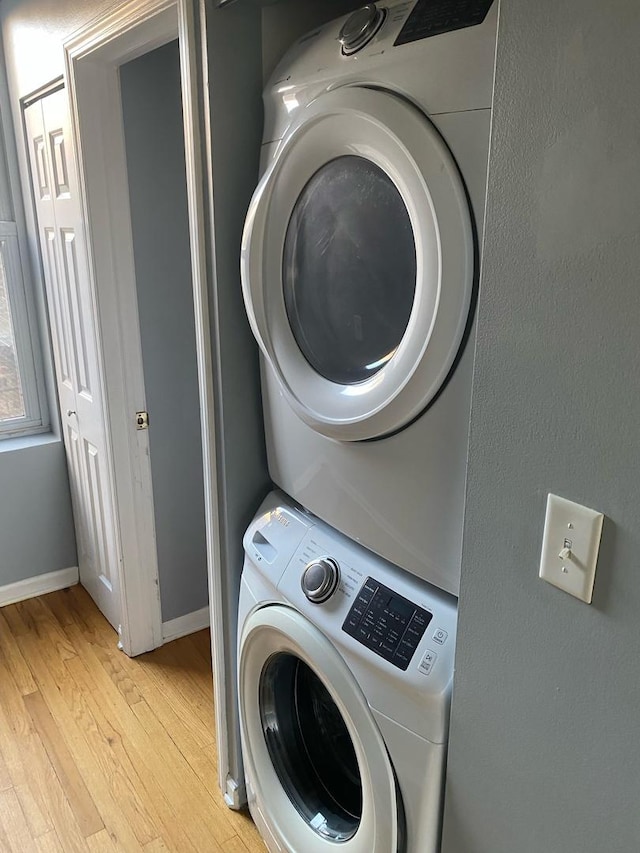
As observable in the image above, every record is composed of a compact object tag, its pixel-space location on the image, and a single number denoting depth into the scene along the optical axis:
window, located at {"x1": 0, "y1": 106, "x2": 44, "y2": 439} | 2.50
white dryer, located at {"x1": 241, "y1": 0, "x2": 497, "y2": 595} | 0.92
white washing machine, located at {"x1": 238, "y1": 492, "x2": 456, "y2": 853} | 1.08
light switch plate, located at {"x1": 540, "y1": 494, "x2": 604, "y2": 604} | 0.76
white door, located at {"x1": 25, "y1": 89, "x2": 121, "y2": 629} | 2.11
